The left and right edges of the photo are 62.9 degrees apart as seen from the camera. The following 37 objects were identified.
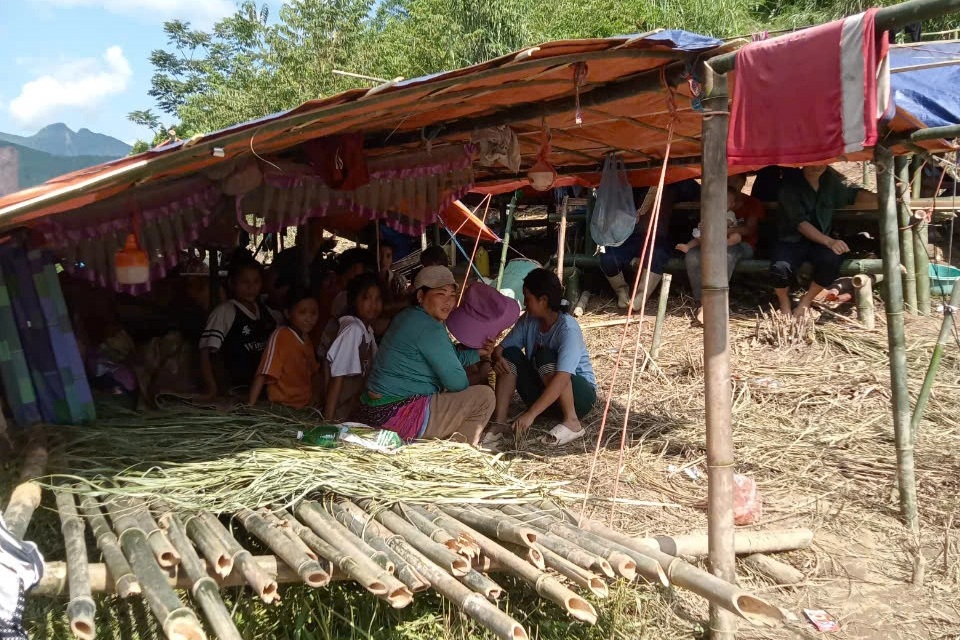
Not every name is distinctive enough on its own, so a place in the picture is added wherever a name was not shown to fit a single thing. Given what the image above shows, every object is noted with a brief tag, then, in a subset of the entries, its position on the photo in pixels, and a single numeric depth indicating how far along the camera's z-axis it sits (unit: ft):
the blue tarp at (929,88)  16.31
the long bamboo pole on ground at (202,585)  7.16
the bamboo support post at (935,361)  12.98
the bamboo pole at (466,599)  7.29
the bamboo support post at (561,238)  24.89
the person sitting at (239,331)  16.87
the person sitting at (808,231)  22.26
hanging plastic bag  17.61
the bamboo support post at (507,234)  26.32
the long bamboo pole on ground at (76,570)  7.00
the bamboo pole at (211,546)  8.46
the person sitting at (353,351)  15.24
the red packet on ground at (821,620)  10.09
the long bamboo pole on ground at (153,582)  6.91
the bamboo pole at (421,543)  8.60
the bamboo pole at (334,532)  8.75
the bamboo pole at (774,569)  11.11
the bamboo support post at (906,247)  22.26
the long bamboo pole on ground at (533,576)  7.72
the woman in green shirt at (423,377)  14.25
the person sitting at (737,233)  23.91
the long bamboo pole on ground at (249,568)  7.89
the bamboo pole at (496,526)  9.09
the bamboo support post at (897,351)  12.37
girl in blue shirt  15.98
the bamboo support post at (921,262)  22.98
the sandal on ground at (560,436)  16.10
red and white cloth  8.11
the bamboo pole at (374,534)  8.34
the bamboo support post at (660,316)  21.52
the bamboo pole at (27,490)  9.12
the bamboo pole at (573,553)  8.45
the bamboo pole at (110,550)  7.98
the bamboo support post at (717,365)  9.60
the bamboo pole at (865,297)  22.24
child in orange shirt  15.72
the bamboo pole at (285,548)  8.32
